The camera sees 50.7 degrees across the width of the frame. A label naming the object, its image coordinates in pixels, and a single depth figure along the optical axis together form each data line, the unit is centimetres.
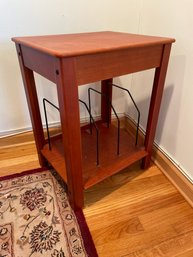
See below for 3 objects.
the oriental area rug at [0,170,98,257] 67
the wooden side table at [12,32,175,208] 54
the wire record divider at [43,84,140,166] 93
